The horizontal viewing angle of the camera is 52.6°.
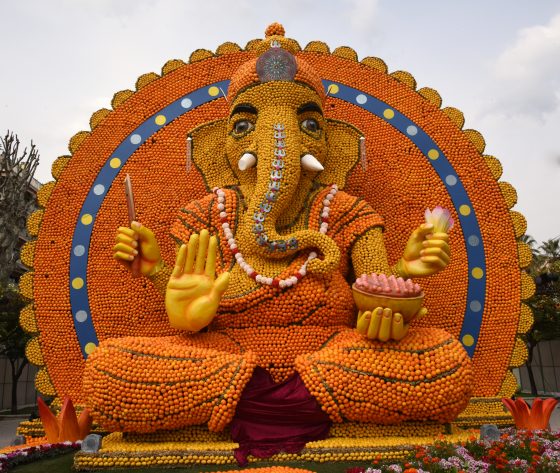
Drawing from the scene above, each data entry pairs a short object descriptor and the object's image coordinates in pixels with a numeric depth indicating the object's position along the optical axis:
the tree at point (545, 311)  13.62
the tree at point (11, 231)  13.48
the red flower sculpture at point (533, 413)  4.63
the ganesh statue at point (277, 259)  4.32
